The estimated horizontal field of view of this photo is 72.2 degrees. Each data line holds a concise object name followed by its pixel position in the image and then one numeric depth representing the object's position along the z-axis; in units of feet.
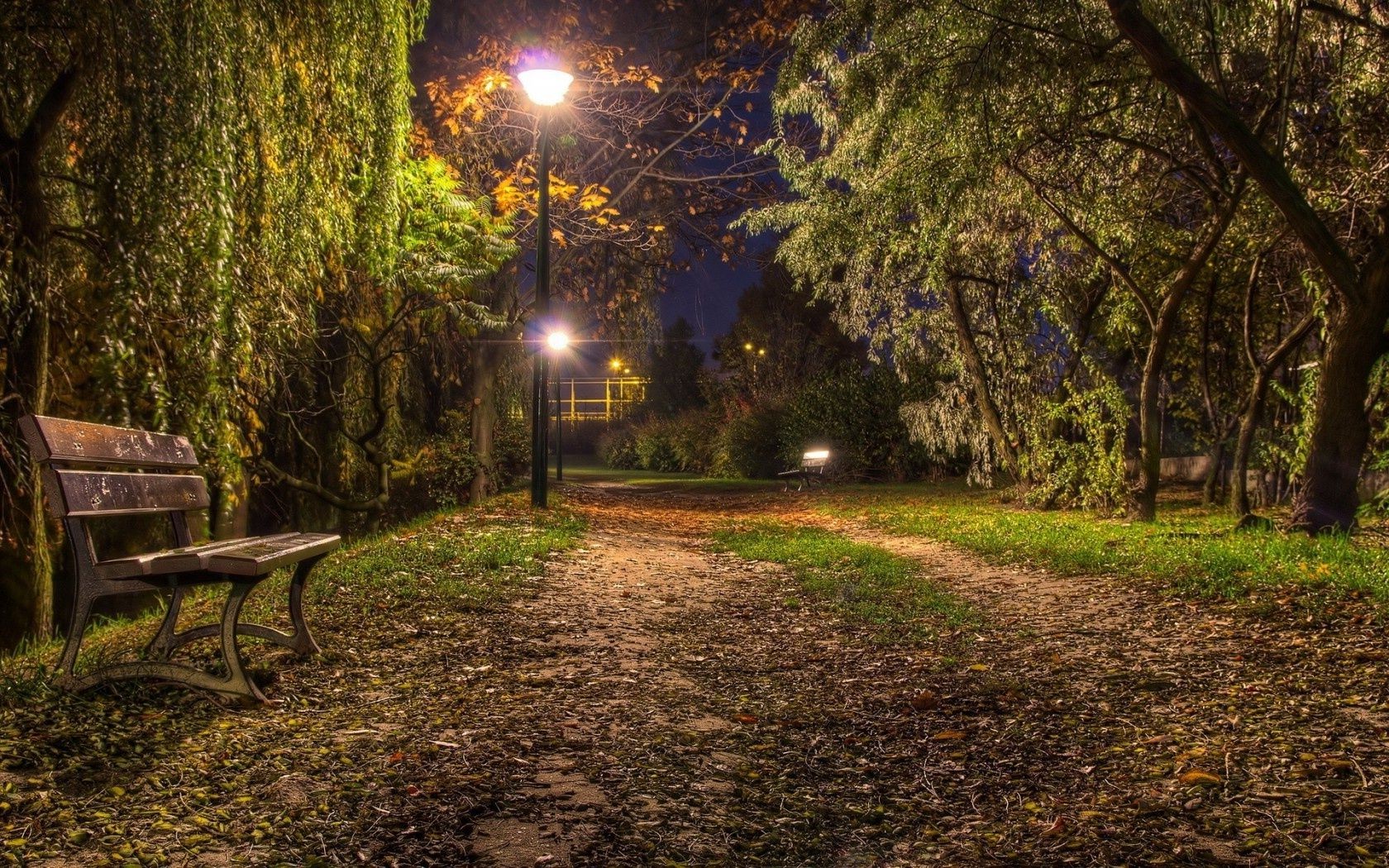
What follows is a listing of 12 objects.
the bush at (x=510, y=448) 68.74
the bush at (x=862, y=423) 80.48
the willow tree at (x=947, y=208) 32.91
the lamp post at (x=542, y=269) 39.17
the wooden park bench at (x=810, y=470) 76.07
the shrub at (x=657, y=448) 114.62
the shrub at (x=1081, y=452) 43.39
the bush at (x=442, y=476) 53.67
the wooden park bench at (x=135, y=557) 13.06
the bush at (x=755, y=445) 96.68
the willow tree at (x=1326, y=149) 26.66
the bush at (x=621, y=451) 125.70
